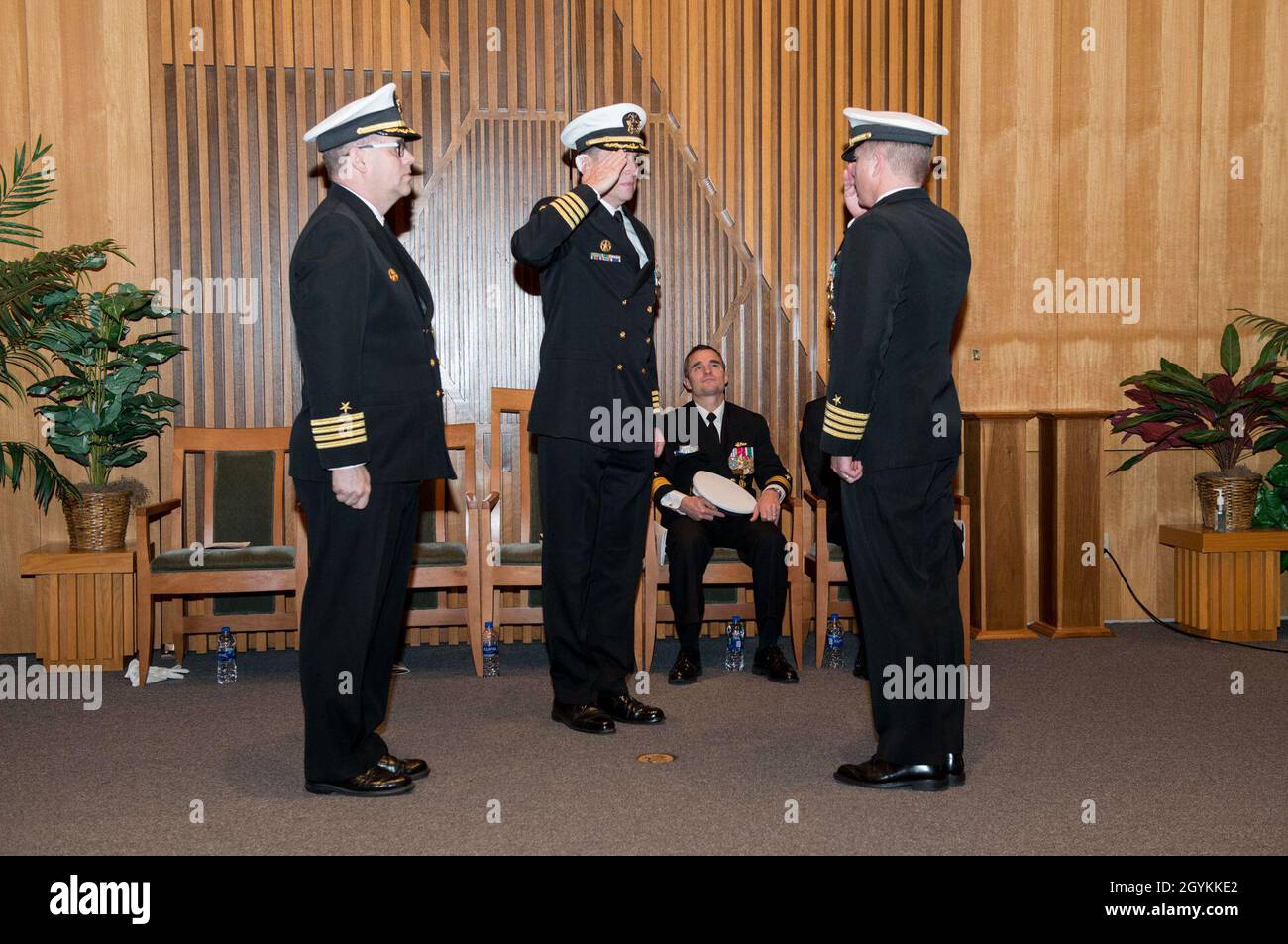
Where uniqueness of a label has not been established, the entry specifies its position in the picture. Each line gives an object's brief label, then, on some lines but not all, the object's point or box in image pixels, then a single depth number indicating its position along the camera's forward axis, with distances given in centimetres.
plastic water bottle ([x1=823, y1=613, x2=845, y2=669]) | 489
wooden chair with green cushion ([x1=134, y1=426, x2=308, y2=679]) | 465
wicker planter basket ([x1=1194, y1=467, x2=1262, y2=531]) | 541
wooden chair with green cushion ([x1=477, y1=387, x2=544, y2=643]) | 481
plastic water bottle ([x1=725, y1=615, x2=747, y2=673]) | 484
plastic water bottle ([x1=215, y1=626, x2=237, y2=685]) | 463
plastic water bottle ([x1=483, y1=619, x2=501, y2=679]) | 478
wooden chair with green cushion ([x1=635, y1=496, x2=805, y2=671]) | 478
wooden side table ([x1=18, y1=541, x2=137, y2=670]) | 473
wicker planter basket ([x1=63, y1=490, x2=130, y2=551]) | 479
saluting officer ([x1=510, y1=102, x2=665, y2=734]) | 366
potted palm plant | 465
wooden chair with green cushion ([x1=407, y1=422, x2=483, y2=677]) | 475
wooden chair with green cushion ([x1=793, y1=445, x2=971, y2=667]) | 484
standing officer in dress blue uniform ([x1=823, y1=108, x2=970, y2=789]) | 297
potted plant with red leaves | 534
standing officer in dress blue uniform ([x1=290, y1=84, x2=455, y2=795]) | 282
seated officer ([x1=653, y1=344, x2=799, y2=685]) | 470
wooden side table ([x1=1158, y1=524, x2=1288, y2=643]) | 535
